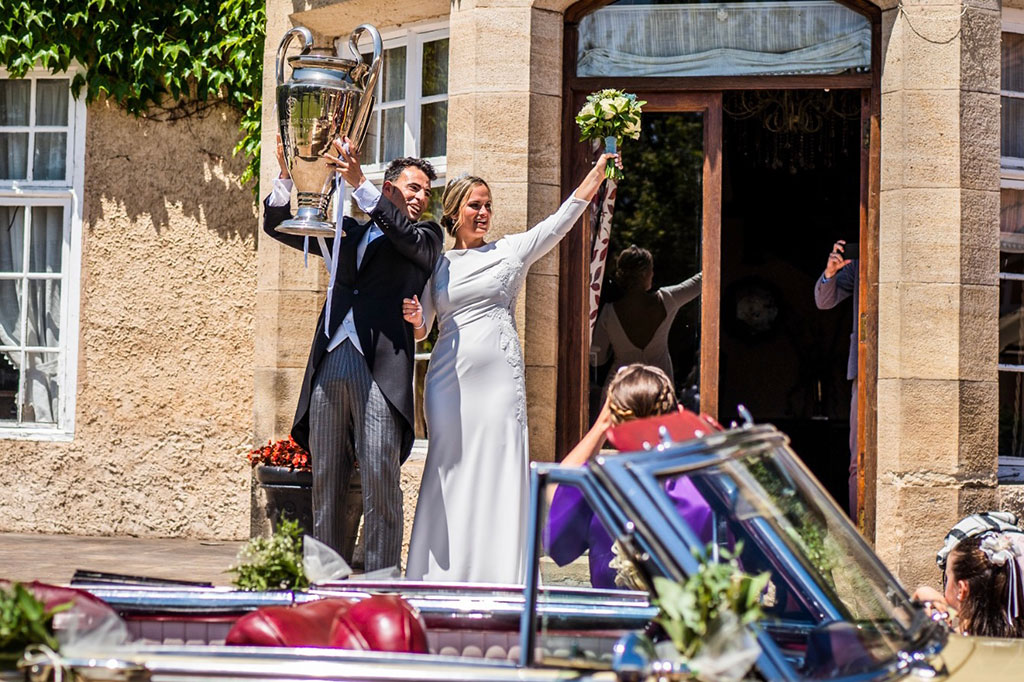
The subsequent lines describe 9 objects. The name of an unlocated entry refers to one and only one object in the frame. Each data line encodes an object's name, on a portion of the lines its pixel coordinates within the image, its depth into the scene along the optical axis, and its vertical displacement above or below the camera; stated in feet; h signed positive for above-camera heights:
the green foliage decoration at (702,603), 15.90 -1.38
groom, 36.81 -0.18
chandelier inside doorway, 53.62 +5.11
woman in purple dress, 20.03 -0.89
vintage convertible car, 16.42 -1.77
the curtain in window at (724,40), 47.06 +5.64
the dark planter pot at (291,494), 44.52 -2.20
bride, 36.17 -0.56
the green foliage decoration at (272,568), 22.27 -1.71
